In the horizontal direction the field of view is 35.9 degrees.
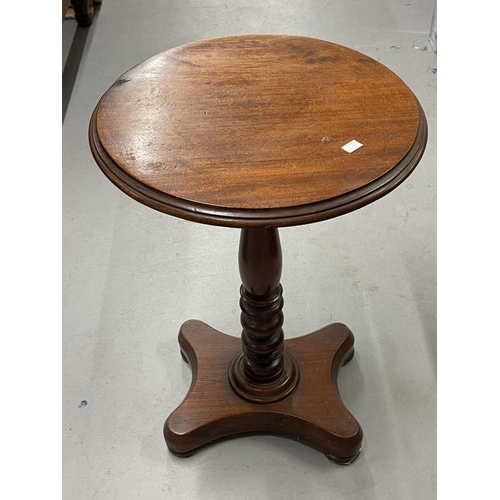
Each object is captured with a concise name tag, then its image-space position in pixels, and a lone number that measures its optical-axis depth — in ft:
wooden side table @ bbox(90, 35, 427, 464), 5.02
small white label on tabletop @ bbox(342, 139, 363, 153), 5.32
